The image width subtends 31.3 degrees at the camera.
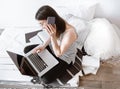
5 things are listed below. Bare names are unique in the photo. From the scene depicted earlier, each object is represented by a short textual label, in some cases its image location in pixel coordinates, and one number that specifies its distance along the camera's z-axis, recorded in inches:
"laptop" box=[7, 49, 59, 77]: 67.7
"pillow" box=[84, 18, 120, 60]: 76.6
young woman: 63.8
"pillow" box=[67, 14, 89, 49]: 79.4
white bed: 77.1
